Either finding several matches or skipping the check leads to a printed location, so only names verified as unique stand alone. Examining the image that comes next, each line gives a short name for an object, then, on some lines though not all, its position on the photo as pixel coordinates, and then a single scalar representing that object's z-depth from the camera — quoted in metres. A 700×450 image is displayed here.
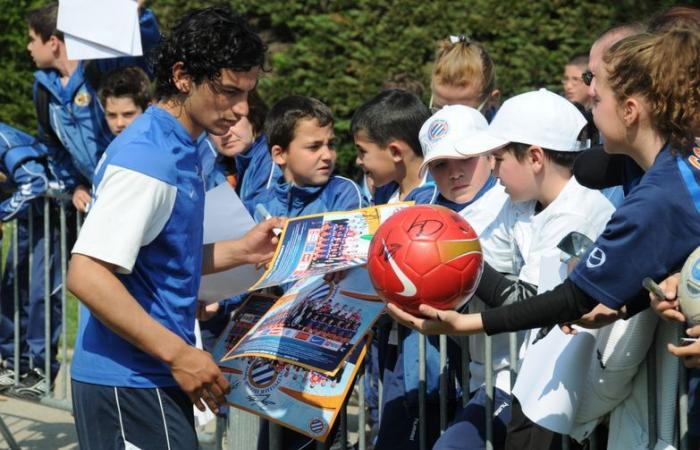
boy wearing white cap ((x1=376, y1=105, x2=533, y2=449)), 4.48
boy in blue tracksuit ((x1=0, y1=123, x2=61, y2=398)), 7.13
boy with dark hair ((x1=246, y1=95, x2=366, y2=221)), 5.75
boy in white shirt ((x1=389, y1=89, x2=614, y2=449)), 4.09
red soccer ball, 3.68
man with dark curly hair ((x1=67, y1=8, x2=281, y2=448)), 3.61
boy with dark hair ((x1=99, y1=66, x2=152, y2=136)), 7.00
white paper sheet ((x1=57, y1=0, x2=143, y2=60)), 6.41
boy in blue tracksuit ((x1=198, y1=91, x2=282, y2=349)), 6.23
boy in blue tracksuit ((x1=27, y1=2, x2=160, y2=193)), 7.14
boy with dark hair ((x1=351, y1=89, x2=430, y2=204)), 5.76
